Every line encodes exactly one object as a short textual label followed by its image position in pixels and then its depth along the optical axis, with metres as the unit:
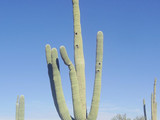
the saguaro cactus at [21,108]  12.57
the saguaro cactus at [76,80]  10.87
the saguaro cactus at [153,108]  18.66
